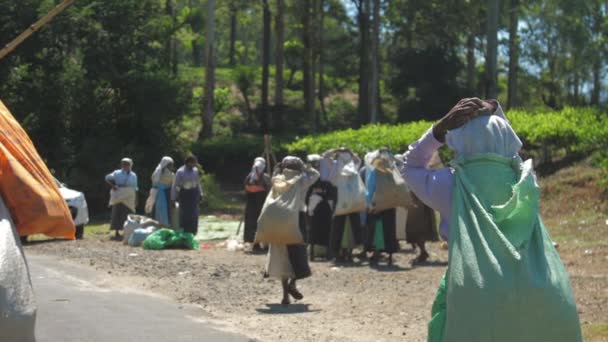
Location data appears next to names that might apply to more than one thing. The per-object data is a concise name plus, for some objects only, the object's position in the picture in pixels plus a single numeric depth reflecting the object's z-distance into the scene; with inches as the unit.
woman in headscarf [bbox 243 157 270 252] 776.9
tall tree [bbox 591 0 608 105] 2231.1
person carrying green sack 203.0
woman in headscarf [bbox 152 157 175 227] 884.6
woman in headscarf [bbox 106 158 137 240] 909.2
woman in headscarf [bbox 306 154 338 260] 714.8
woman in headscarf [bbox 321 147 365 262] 695.7
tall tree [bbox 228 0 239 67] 2129.2
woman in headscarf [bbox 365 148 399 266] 671.1
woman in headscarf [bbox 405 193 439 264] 690.8
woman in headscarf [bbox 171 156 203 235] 845.8
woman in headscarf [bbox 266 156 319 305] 504.4
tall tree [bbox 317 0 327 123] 2036.2
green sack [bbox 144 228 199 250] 785.6
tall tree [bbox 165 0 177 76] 1428.2
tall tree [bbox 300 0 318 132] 1791.3
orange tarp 191.8
